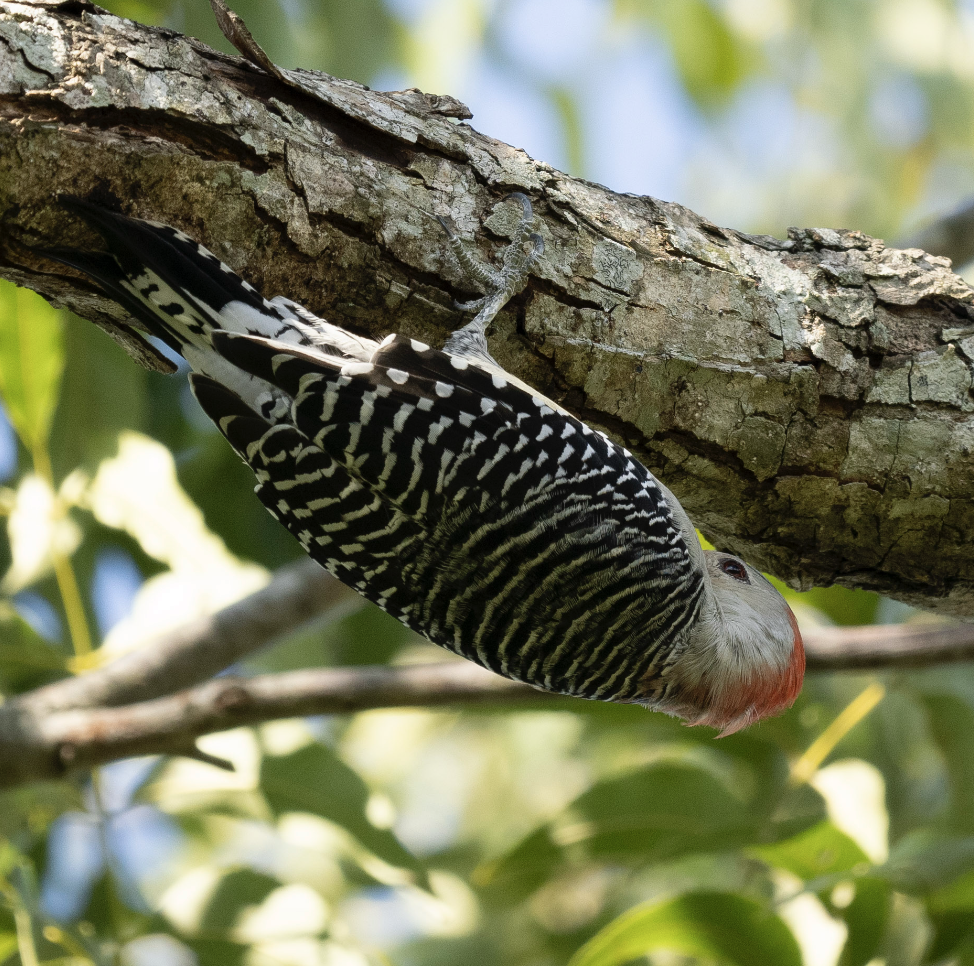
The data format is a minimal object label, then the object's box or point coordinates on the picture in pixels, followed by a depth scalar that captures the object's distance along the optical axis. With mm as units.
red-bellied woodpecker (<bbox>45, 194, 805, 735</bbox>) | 5926
